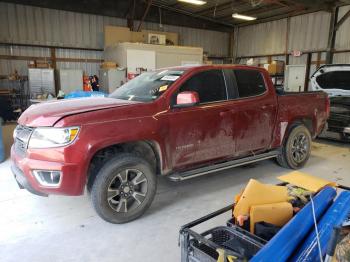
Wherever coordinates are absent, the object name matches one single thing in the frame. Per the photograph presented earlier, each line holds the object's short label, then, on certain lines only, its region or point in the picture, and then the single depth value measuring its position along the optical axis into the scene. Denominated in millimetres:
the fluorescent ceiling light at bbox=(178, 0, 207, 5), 10085
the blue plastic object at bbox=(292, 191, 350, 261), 1614
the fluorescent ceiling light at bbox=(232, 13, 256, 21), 12218
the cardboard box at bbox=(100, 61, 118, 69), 10172
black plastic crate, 1632
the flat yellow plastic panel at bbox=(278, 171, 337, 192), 2275
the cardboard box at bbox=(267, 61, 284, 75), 12602
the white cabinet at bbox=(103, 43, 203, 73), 10055
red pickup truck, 2516
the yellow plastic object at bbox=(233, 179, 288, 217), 1938
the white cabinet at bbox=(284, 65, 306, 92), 12648
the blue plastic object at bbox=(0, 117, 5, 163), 4984
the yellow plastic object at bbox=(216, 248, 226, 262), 1419
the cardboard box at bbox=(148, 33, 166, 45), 11539
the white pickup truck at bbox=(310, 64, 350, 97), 6441
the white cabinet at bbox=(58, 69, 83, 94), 10335
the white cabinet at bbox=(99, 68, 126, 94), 9953
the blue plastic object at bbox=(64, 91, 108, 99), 6995
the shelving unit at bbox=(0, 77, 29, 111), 10242
